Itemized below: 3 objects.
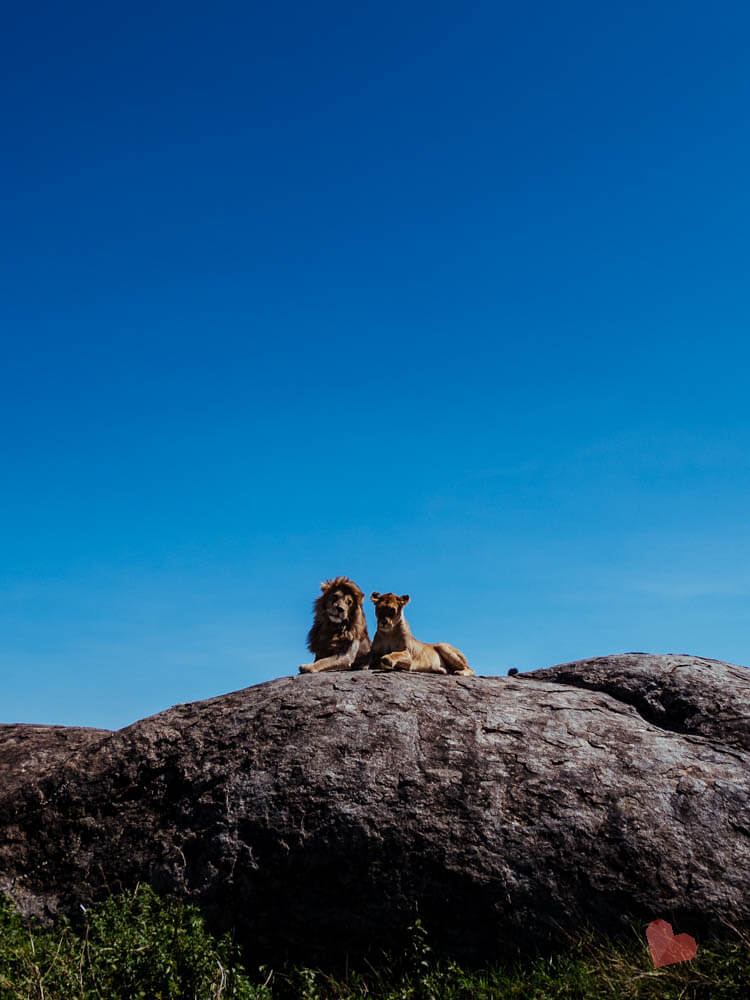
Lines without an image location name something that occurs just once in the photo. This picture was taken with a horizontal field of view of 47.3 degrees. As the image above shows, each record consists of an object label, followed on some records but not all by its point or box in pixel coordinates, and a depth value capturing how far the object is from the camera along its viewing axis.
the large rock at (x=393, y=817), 9.36
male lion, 13.90
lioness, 13.20
